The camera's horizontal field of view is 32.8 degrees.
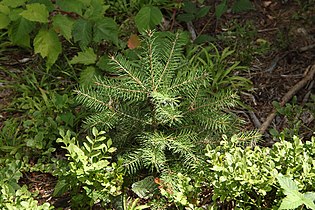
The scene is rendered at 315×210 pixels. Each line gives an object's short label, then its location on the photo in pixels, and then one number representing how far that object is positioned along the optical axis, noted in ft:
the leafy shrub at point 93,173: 8.81
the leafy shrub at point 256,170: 8.21
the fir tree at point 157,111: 9.29
